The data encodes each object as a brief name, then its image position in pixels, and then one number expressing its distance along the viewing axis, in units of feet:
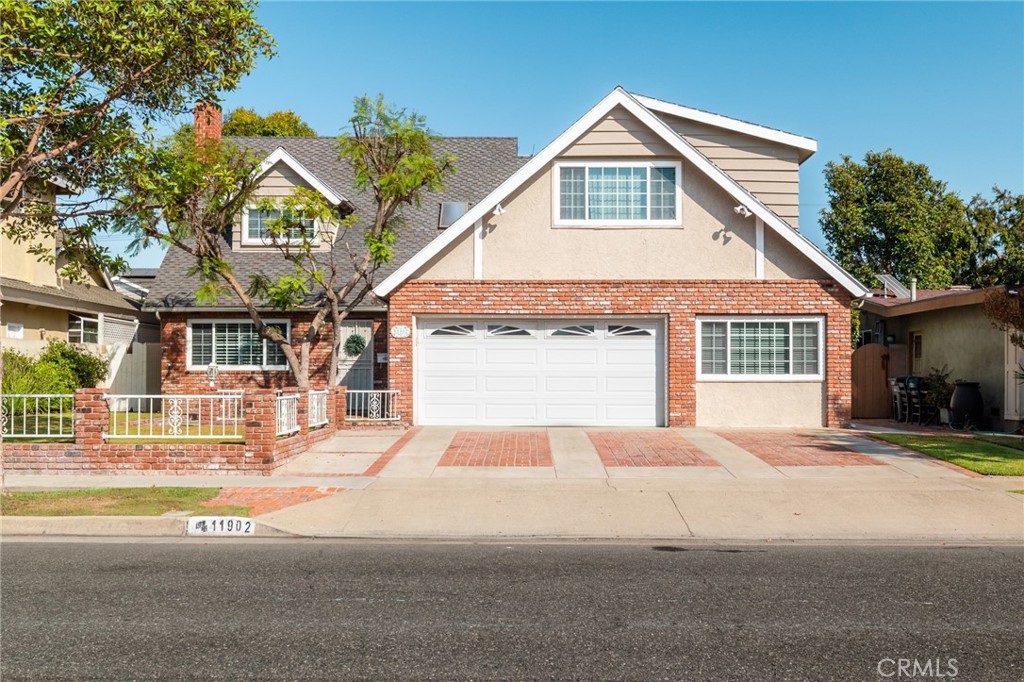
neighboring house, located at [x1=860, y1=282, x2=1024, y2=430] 58.03
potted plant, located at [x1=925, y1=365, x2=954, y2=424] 62.03
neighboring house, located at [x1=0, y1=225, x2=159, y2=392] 65.57
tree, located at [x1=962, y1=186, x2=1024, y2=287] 135.54
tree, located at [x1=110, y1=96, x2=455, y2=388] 54.49
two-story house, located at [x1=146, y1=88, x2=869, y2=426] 58.13
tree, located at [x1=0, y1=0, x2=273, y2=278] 35.29
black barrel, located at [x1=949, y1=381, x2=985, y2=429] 59.31
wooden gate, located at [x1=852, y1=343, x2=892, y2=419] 70.90
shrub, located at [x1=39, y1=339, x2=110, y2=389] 65.16
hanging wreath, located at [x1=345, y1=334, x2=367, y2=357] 67.15
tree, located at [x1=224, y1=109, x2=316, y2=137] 139.36
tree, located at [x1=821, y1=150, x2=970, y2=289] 124.88
